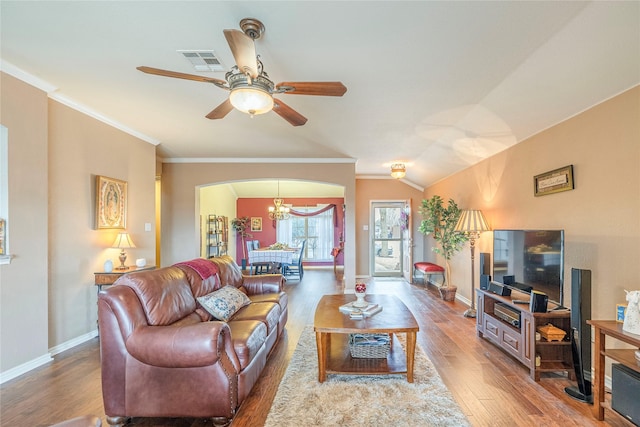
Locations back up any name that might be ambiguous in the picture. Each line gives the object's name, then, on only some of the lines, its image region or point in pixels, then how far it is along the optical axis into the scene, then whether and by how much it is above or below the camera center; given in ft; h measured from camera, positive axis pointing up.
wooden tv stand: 8.80 -3.90
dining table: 24.22 -3.38
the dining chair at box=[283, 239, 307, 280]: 25.51 -4.17
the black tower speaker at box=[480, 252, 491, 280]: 13.37 -2.15
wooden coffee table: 8.29 -3.45
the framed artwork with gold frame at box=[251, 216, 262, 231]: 33.47 -1.33
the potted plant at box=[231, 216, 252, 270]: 32.45 -1.44
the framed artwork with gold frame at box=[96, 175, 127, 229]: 12.58 +0.47
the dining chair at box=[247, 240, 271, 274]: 24.62 -4.48
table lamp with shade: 12.91 -1.25
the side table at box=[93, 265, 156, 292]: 12.05 -2.48
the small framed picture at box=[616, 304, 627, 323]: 6.91 -2.24
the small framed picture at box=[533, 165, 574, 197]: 9.41 +1.02
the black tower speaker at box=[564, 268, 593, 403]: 7.66 -2.91
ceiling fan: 6.40 +2.95
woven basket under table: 9.18 -4.04
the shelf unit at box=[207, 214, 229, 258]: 27.04 -2.00
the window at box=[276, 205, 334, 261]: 33.37 -2.06
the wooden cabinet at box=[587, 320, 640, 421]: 6.64 -3.10
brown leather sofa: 6.51 -3.26
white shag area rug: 6.90 -4.64
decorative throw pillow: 9.21 -2.78
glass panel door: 26.61 -2.25
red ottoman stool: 20.75 -3.83
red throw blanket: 10.11 -1.82
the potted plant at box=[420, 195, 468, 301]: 17.65 -0.96
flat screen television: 8.82 -1.56
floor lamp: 14.10 -0.61
